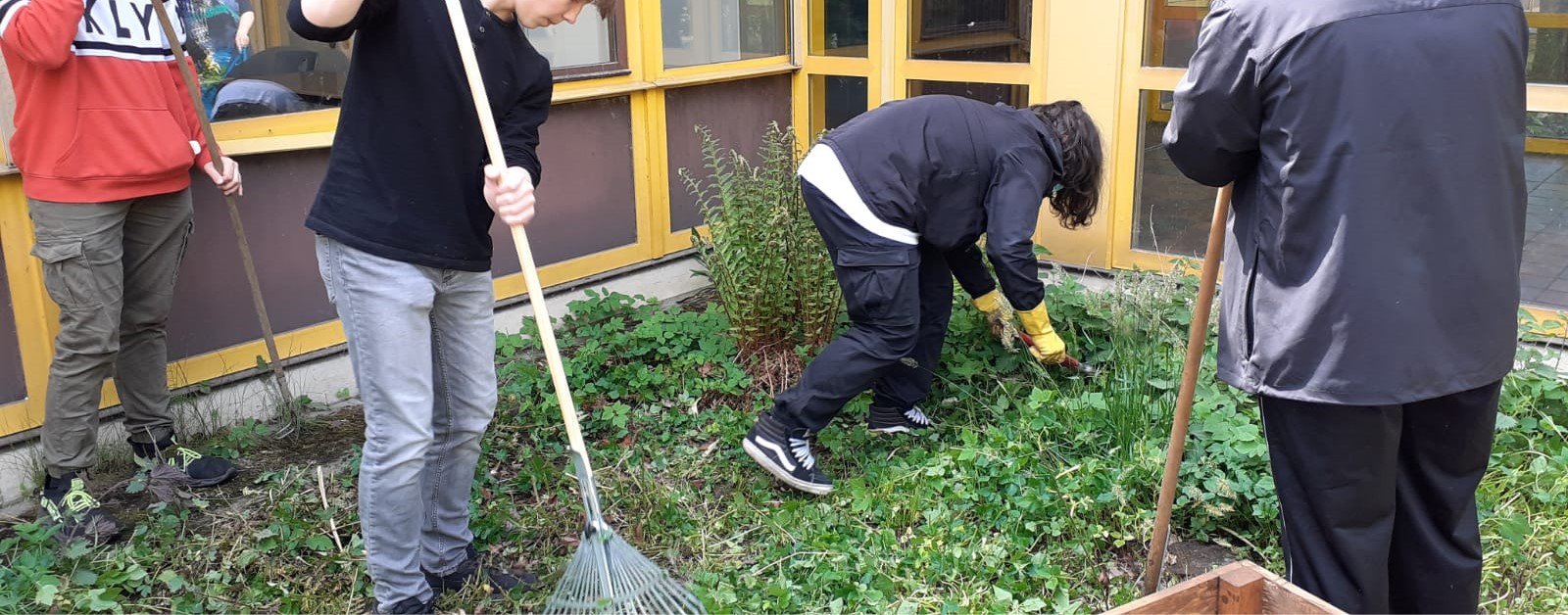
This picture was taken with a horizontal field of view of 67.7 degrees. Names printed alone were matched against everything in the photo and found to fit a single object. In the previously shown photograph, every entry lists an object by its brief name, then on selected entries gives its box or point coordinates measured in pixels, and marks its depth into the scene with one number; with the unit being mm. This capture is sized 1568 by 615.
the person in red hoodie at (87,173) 3279
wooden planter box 2193
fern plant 4473
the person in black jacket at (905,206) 3670
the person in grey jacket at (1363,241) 2113
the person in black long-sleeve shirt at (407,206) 2555
